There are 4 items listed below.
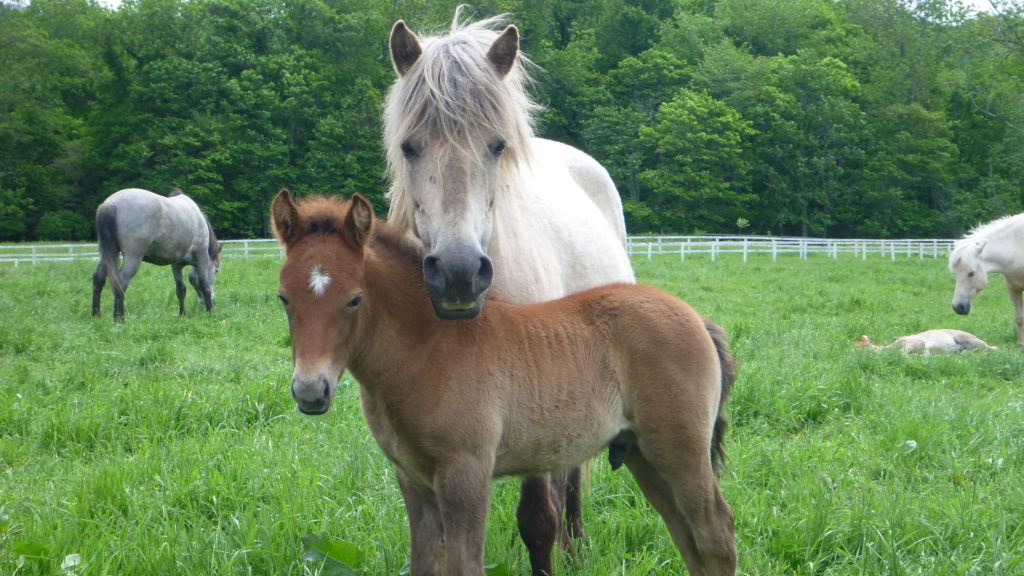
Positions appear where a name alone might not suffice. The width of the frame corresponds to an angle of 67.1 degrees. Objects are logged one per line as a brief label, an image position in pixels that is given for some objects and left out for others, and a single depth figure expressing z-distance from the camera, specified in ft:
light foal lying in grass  25.67
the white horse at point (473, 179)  7.93
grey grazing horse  33.06
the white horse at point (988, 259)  33.73
